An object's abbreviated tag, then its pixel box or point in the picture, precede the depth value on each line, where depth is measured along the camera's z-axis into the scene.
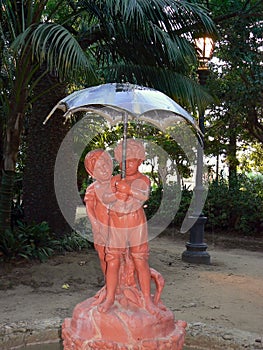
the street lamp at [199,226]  8.56
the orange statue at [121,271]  3.14
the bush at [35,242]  7.61
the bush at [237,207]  12.20
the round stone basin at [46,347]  4.00
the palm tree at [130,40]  5.75
